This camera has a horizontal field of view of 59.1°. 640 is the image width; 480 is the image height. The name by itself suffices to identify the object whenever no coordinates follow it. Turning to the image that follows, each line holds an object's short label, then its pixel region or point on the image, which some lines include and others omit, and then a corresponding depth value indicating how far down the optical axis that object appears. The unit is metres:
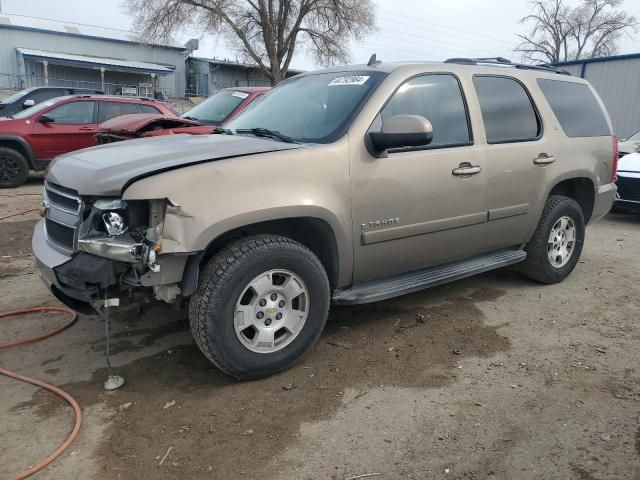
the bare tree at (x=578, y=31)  49.75
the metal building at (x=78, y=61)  37.88
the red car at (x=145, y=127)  6.56
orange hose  2.56
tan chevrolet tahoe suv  2.95
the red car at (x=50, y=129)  9.88
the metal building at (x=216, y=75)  45.50
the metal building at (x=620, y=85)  17.23
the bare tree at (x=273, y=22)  29.73
